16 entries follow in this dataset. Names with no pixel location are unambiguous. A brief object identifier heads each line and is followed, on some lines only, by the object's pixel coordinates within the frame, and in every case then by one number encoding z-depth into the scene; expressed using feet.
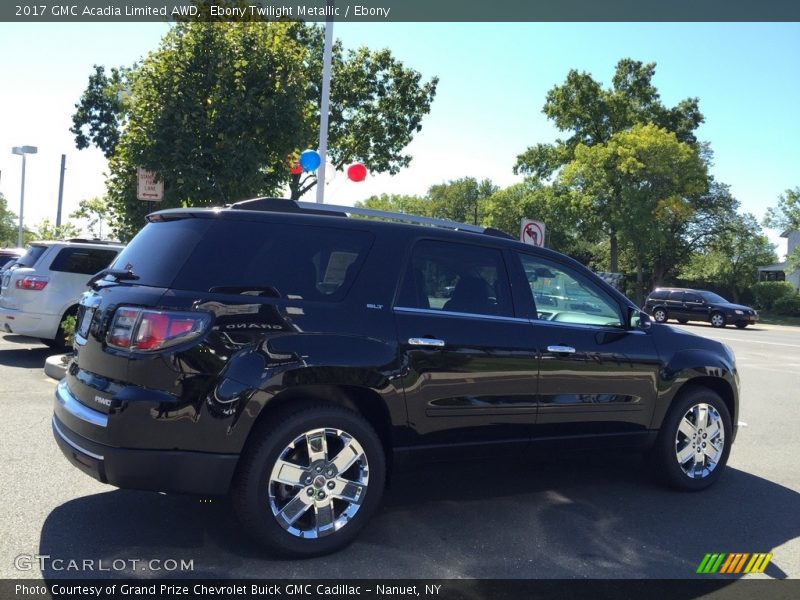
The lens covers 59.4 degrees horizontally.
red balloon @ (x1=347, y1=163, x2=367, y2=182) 43.91
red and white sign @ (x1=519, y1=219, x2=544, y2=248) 41.34
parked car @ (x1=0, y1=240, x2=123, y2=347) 33.55
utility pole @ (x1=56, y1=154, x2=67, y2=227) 124.16
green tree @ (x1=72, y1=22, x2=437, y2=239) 39.09
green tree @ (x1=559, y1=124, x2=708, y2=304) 130.82
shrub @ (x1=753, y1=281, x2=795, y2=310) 131.44
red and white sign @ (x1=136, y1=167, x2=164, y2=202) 38.17
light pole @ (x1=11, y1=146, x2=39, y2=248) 102.37
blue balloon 39.31
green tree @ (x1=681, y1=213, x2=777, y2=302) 143.74
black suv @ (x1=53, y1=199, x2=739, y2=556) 11.32
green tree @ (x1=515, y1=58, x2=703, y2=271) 149.48
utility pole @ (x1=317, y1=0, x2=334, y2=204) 42.47
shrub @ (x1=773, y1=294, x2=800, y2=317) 127.95
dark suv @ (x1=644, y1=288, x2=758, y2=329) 95.04
